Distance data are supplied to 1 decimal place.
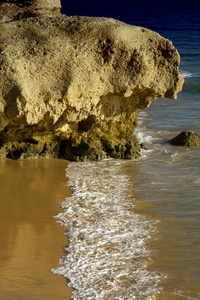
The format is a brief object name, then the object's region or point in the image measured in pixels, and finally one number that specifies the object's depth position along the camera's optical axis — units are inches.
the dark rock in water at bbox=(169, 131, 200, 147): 805.9
